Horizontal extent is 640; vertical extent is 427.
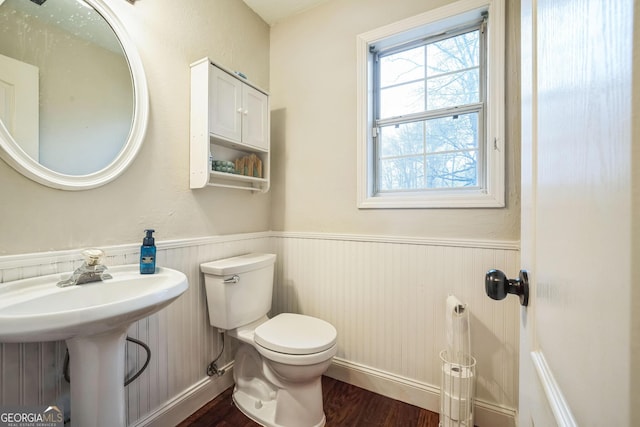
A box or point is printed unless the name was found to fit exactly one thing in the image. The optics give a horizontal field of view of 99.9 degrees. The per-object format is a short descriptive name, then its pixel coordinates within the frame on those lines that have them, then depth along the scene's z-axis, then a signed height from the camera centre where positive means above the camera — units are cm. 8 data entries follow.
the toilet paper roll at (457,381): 123 -77
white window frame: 133 +57
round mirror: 92 +47
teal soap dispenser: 113 -17
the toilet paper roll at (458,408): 123 -89
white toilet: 125 -63
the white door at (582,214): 20 +0
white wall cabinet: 142 +52
